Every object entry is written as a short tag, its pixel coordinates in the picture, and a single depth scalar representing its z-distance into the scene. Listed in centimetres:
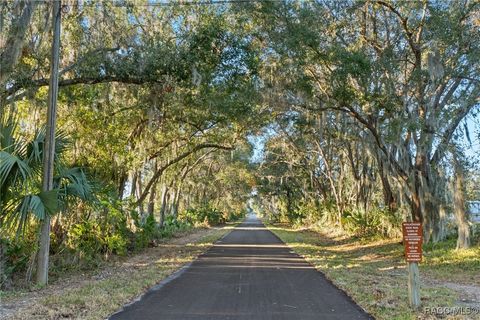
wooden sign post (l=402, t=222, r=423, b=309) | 771
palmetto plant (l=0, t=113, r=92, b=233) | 893
